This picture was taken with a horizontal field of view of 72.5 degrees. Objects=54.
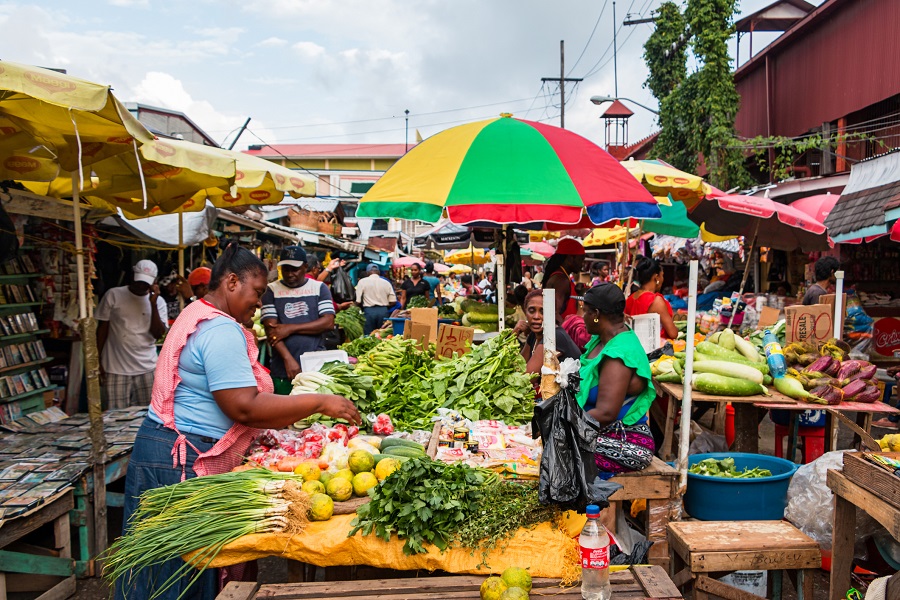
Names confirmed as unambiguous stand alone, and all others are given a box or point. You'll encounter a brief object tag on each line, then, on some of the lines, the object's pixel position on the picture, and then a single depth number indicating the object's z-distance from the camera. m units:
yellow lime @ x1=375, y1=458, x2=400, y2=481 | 3.26
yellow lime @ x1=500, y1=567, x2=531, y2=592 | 2.55
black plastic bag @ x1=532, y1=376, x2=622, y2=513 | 2.83
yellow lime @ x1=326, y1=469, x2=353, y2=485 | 3.22
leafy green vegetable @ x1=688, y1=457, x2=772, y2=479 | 4.47
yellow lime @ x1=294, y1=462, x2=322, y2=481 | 3.28
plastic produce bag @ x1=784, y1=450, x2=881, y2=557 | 4.07
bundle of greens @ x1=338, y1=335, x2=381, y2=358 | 7.88
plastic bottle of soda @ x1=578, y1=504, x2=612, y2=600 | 2.47
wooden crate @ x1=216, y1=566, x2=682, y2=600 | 2.63
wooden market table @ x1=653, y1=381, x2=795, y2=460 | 5.34
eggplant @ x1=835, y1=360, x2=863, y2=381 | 5.69
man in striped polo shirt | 6.18
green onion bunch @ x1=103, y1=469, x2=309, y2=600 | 2.70
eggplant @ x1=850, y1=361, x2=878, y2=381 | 5.66
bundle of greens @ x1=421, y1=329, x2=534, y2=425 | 4.91
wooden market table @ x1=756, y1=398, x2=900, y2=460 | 5.14
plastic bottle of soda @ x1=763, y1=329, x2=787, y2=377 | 5.80
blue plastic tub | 4.22
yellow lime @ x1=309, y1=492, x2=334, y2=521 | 2.93
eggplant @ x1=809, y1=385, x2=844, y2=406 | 5.33
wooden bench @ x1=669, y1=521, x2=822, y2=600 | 3.17
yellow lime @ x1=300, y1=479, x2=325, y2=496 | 3.07
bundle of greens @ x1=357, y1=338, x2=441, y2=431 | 4.91
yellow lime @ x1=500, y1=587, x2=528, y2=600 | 2.46
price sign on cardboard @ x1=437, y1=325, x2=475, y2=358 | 6.37
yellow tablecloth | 2.75
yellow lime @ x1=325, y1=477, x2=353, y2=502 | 3.11
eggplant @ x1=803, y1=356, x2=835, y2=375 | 5.85
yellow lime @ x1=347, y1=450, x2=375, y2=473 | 3.33
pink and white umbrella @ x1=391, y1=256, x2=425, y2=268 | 23.72
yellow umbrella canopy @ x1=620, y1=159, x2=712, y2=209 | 6.80
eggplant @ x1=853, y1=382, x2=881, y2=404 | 5.48
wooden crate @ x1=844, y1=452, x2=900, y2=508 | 2.74
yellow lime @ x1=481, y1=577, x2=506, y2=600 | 2.53
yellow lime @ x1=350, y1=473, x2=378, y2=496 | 3.18
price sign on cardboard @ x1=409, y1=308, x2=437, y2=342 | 7.34
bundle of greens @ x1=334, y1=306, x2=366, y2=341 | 11.82
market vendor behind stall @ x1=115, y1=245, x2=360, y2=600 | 2.99
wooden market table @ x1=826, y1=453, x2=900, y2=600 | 2.74
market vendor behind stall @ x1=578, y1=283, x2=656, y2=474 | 3.62
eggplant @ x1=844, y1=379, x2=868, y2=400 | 5.46
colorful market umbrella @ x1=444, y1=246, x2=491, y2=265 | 25.62
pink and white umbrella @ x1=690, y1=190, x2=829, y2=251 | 8.09
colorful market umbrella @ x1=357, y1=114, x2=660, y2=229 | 4.62
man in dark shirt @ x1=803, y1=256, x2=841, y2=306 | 8.20
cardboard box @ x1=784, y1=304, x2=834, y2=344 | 6.48
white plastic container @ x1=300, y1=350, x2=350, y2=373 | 5.35
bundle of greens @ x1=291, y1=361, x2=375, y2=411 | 4.72
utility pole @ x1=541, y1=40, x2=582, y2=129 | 33.03
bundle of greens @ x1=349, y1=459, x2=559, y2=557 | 2.74
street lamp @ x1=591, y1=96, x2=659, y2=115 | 19.70
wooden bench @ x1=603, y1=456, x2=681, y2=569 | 3.61
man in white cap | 6.61
